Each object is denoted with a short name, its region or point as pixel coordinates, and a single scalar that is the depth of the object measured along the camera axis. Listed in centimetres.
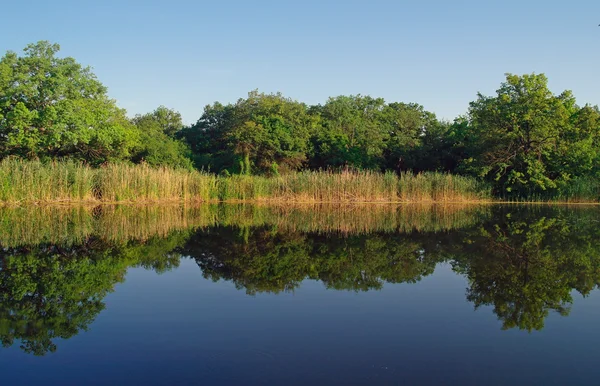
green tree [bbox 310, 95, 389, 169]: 3108
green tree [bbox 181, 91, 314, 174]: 2891
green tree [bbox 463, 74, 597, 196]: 2586
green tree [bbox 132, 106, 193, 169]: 2694
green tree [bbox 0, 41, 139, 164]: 2206
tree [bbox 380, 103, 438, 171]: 3191
